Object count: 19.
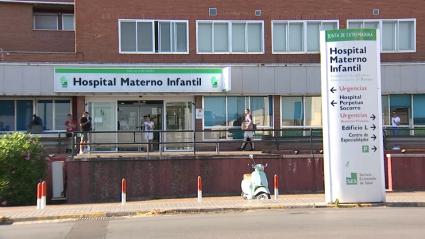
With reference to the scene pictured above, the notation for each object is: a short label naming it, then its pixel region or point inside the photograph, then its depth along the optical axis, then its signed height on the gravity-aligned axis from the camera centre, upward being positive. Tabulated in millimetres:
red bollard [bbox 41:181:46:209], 17578 -1772
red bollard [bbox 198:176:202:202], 18688 -1791
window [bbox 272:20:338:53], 29297 +4806
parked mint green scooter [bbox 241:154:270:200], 18672 -1635
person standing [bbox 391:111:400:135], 27891 +448
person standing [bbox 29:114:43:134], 26766 +469
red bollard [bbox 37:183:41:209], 17661 -1858
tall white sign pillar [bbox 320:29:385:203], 16656 +505
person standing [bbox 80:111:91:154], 21694 +261
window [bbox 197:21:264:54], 28875 +4686
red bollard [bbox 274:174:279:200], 19078 -1730
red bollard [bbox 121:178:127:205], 18272 -1760
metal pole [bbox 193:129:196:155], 21797 -291
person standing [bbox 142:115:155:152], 21516 +292
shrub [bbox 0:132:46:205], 19703 -1146
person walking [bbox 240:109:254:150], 23769 +202
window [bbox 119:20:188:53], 28406 +4700
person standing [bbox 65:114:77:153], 25747 +468
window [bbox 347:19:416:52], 29578 +4885
